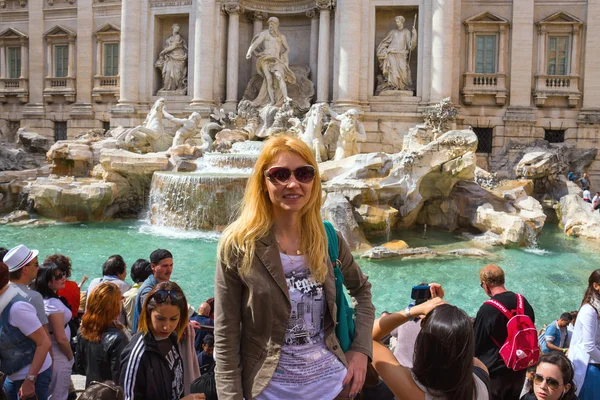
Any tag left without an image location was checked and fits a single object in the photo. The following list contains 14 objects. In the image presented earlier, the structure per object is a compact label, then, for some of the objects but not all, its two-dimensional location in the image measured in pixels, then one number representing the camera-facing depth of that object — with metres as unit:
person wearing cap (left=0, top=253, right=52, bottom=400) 2.70
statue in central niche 16.41
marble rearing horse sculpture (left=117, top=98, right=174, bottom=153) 14.74
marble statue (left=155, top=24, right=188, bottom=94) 17.98
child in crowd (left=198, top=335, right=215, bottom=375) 3.13
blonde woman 1.86
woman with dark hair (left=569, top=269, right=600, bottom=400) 3.00
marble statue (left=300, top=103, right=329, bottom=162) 13.41
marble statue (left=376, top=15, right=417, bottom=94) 16.25
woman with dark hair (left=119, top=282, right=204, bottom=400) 2.30
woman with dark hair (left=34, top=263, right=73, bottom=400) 3.07
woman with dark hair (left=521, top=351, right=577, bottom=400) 2.43
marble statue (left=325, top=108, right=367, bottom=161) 12.91
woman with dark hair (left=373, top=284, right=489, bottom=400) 1.77
